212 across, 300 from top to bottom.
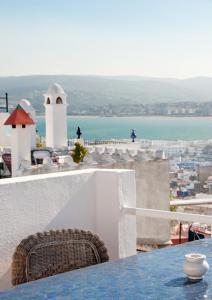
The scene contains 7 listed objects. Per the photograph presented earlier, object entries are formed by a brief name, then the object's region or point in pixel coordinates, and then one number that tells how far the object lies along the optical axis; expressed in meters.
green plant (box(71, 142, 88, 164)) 11.02
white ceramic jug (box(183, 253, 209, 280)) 2.14
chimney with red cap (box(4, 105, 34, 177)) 10.66
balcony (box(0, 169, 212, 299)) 2.03
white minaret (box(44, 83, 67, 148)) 14.42
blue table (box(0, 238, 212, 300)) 1.96
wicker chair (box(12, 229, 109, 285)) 2.64
